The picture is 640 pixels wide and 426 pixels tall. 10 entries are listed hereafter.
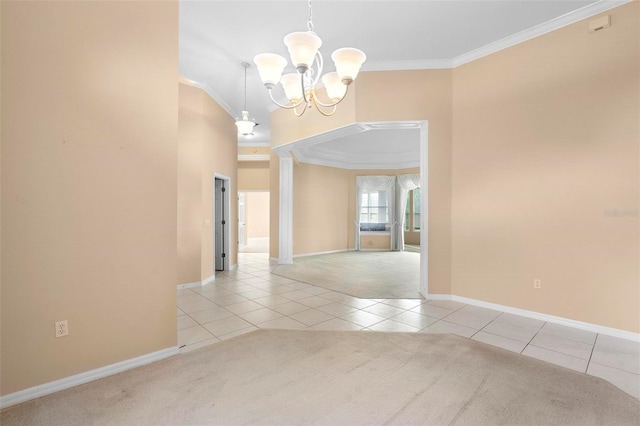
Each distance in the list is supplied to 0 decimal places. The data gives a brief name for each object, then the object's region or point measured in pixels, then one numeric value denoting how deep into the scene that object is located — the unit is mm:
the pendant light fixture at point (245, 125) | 5130
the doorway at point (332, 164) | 4238
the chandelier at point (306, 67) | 2256
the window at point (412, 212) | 10711
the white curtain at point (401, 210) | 9539
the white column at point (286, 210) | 6973
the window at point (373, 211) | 9789
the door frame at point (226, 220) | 6078
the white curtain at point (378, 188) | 9586
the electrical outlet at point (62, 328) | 2045
